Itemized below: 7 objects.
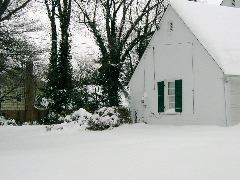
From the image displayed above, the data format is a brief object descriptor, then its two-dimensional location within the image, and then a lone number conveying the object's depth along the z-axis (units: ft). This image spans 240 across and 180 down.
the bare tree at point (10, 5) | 50.44
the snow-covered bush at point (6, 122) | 98.68
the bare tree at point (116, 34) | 91.66
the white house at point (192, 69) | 55.21
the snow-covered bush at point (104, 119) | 64.23
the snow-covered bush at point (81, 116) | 67.51
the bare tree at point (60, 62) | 93.66
